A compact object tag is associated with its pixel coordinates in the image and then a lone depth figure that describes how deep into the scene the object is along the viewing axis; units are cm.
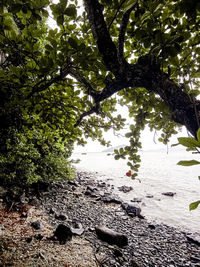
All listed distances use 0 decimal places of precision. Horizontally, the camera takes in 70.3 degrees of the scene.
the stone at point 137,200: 920
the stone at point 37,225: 429
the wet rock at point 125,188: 1134
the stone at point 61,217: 541
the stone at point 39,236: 374
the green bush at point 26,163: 511
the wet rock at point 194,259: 421
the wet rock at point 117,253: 382
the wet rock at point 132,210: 695
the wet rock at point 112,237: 432
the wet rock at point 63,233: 390
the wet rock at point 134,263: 360
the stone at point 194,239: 516
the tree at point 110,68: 125
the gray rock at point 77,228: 450
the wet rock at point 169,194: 1051
